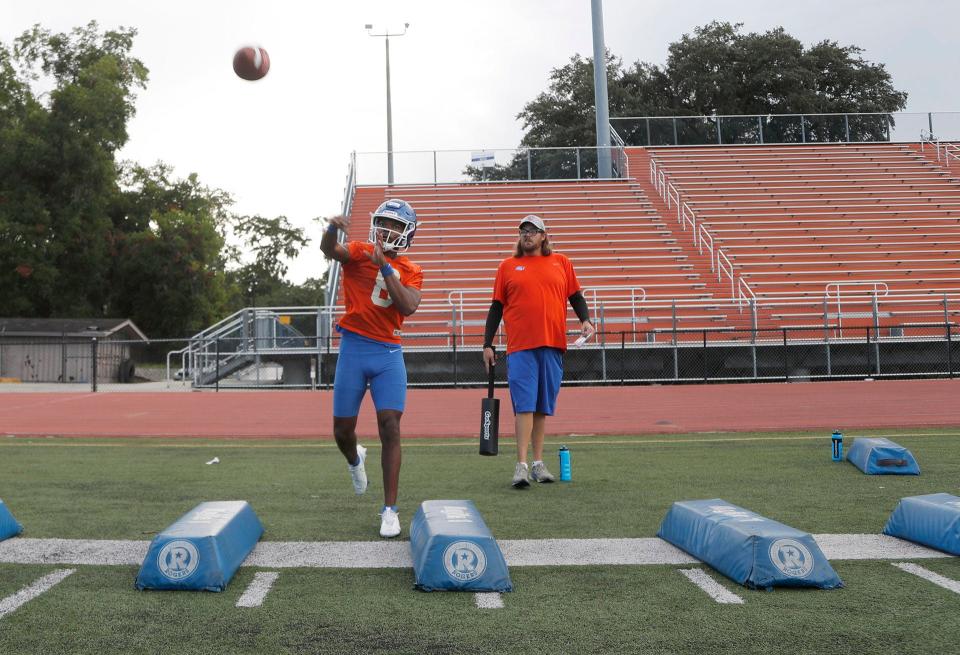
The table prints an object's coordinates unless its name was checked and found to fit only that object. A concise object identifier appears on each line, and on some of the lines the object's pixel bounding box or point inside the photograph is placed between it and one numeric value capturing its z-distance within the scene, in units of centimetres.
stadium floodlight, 3916
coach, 668
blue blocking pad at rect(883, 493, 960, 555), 427
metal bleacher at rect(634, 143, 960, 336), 2127
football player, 508
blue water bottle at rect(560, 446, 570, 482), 689
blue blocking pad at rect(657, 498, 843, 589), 376
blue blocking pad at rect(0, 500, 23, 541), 472
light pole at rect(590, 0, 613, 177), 2927
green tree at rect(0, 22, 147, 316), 4262
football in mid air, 814
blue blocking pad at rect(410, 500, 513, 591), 379
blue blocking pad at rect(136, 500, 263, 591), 377
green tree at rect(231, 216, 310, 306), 7356
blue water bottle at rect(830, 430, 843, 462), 774
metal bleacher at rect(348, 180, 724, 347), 2034
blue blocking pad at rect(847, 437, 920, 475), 698
